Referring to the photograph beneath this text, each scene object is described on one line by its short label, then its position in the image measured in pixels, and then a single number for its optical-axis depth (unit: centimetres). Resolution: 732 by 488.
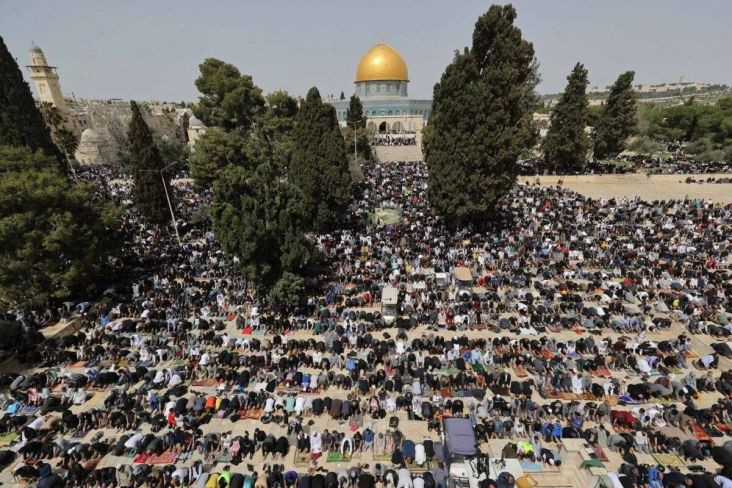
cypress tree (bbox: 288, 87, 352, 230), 2505
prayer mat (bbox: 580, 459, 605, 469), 984
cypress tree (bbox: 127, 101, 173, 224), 2608
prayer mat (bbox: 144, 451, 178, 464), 1057
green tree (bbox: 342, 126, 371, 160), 4819
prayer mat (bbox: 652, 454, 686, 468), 1005
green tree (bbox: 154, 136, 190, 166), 4622
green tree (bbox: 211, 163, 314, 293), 1625
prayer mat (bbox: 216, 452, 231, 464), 1057
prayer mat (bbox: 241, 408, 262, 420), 1202
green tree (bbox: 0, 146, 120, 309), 1589
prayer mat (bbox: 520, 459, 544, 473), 1012
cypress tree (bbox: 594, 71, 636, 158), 4309
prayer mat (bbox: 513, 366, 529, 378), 1332
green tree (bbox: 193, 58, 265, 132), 2873
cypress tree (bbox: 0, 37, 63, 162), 2709
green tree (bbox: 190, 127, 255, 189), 2806
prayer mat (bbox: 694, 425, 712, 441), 1073
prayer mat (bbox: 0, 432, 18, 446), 1128
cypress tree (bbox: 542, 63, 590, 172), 3891
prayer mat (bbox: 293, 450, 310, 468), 1051
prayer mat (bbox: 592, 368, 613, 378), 1316
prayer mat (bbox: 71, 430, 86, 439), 1145
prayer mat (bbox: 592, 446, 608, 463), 1024
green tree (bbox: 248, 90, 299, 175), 3023
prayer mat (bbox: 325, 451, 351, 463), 1062
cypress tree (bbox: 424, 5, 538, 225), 2358
